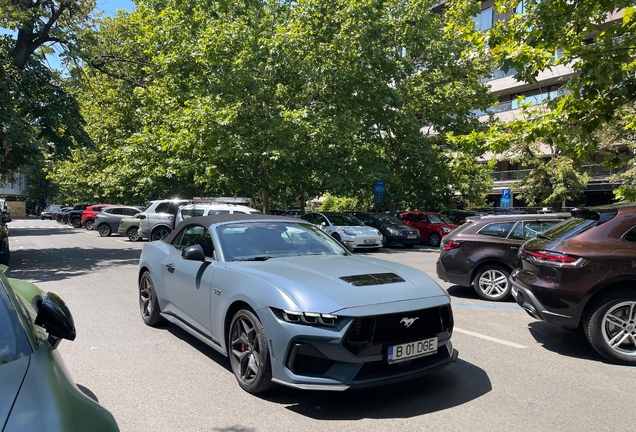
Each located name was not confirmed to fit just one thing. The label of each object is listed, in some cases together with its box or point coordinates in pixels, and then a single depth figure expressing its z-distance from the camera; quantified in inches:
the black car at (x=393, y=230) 842.8
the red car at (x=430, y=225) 912.8
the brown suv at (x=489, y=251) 333.1
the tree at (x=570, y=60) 310.2
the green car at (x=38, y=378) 72.8
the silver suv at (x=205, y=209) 559.8
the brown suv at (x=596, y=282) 203.8
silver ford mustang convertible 147.3
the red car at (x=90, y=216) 1392.7
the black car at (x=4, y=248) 458.6
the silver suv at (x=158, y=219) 795.4
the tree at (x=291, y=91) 743.1
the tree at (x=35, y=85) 561.3
